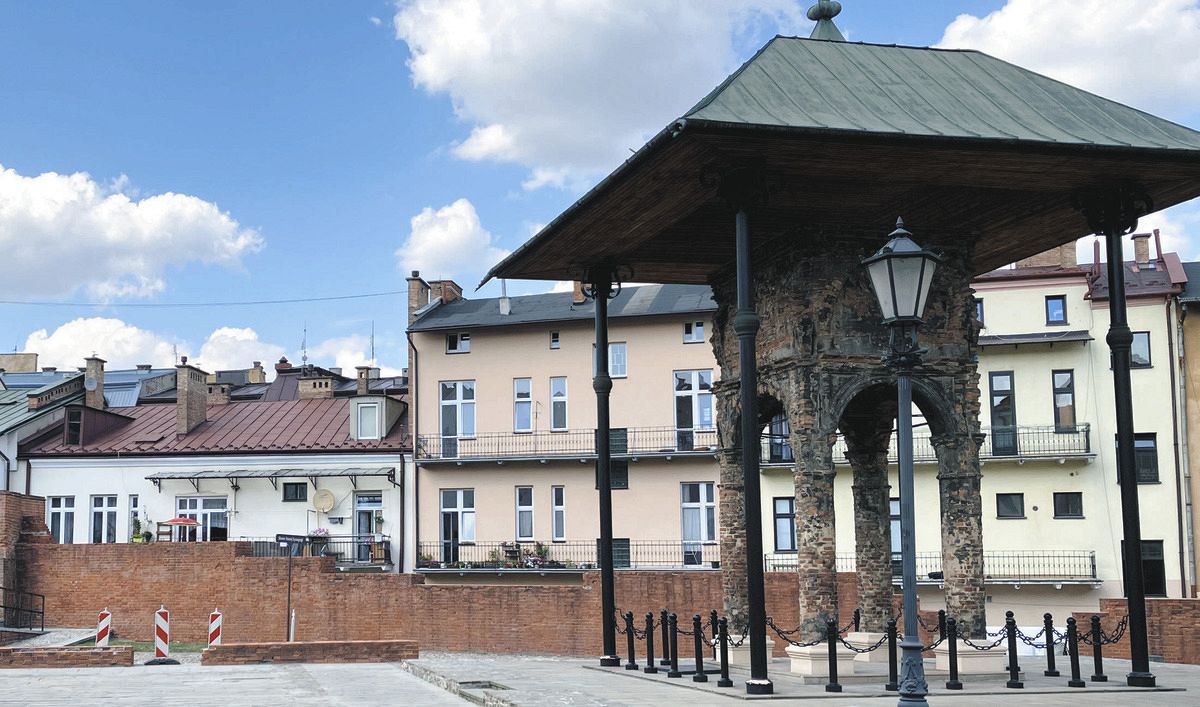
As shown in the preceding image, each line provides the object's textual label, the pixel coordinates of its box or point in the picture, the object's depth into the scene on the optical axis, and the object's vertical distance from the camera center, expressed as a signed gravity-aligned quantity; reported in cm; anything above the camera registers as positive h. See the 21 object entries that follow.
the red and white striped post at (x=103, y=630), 2894 -241
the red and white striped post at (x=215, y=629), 2905 -244
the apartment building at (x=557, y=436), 4250 +255
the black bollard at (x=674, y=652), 1827 -199
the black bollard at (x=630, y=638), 2020 -198
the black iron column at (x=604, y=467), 2067 +72
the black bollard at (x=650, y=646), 1959 -203
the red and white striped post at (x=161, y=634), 2806 -246
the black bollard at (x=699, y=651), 1756 -190
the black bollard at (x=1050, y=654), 1769 -205
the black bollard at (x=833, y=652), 1589 -180
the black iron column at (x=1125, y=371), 1634 +168
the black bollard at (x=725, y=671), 1656 -206
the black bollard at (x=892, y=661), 1628 -192
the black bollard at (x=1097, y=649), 1744 -198
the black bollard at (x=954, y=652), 1614 -187
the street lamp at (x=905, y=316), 1066 +157
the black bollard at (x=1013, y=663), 1638 -203
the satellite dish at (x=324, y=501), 4419 +53
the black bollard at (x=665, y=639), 1960 -194
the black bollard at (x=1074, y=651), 1667 -196
